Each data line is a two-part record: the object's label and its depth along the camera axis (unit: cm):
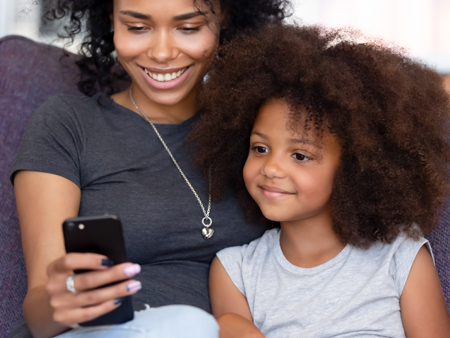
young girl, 118
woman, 124
